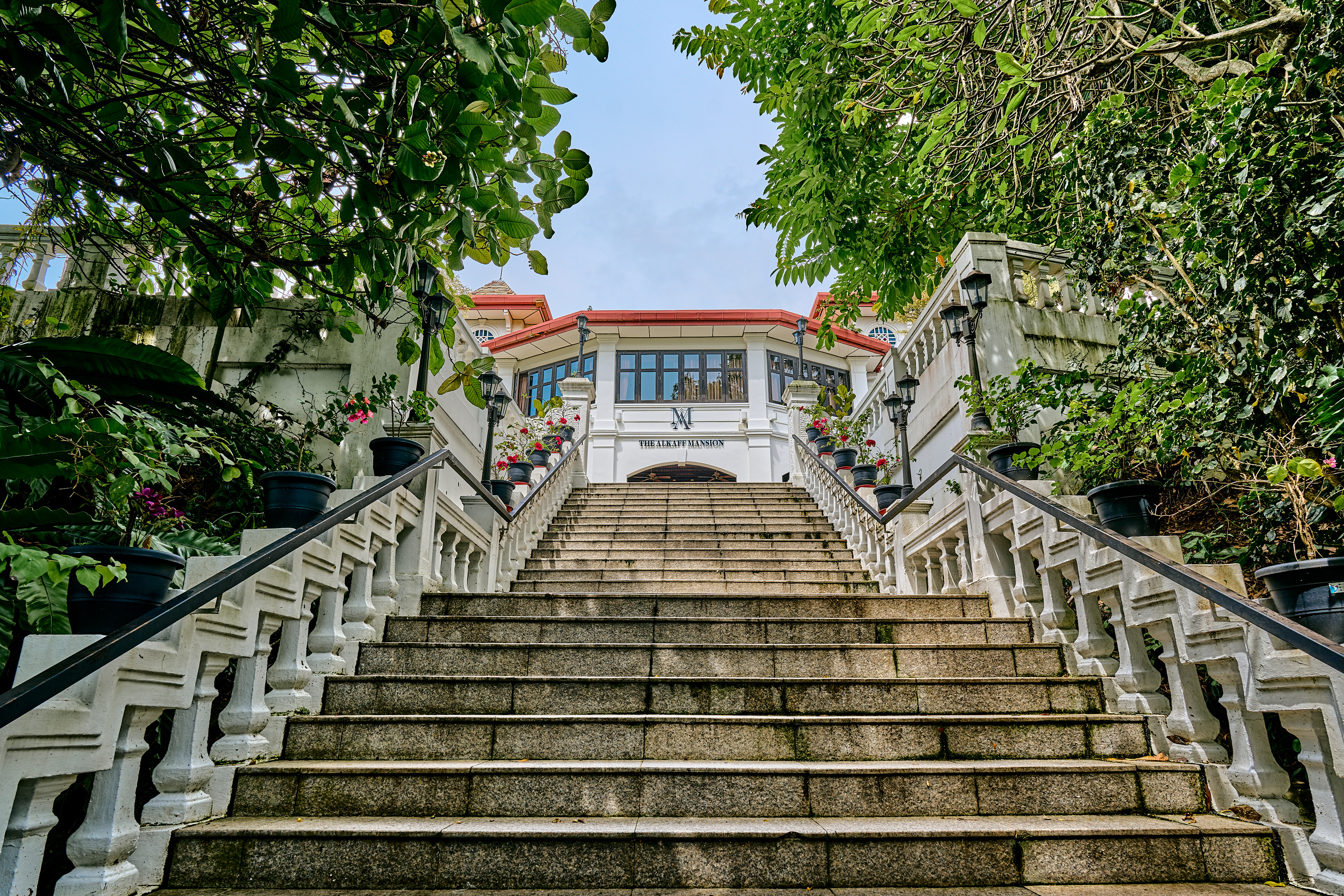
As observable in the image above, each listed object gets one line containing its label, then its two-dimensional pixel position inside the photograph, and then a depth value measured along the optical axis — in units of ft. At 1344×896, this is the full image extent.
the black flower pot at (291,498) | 12.17
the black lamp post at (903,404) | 28.84
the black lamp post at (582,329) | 57.00
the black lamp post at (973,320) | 21.12
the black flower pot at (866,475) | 30.71
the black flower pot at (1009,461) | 16.97
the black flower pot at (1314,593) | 8.41
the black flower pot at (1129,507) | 12.21
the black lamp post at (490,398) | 25.98
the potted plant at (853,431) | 39.14
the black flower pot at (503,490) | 26.02
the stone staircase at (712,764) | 9.20
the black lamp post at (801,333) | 59.93
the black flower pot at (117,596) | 8.48
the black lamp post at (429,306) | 17.56
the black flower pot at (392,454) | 16.31
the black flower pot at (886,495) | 27.35
